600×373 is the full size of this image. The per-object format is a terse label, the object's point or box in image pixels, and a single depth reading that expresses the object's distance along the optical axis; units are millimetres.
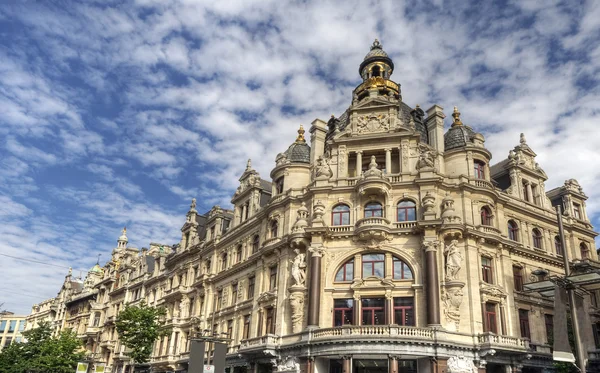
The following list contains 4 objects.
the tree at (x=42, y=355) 56062
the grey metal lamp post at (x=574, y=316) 13828
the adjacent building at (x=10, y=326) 128700
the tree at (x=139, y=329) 46344
